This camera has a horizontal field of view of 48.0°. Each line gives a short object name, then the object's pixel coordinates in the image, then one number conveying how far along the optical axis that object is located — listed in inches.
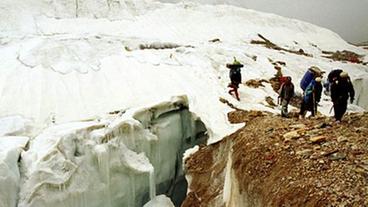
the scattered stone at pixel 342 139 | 315.6
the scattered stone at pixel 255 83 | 653.3
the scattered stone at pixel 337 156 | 288.7
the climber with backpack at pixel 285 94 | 471.2
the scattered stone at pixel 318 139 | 323.3
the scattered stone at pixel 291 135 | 343.6
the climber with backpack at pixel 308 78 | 444.5
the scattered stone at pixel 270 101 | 574.3
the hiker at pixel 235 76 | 574.9
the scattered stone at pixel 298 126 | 367.7
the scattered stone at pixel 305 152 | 308.1
